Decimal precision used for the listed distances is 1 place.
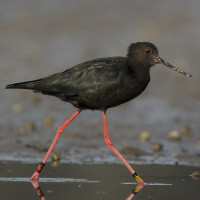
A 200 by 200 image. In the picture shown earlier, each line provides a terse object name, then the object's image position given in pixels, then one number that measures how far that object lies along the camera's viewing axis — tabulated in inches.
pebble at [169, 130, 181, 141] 434.6
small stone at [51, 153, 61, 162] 374.6
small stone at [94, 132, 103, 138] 442.6
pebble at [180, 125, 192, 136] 449.4
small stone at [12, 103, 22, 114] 506.9
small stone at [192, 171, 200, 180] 332.2
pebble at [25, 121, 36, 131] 454.9
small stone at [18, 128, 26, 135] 444.0
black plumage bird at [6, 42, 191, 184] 331.6
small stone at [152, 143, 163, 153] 406.9
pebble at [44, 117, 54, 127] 470.9
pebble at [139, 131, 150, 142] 434.9
